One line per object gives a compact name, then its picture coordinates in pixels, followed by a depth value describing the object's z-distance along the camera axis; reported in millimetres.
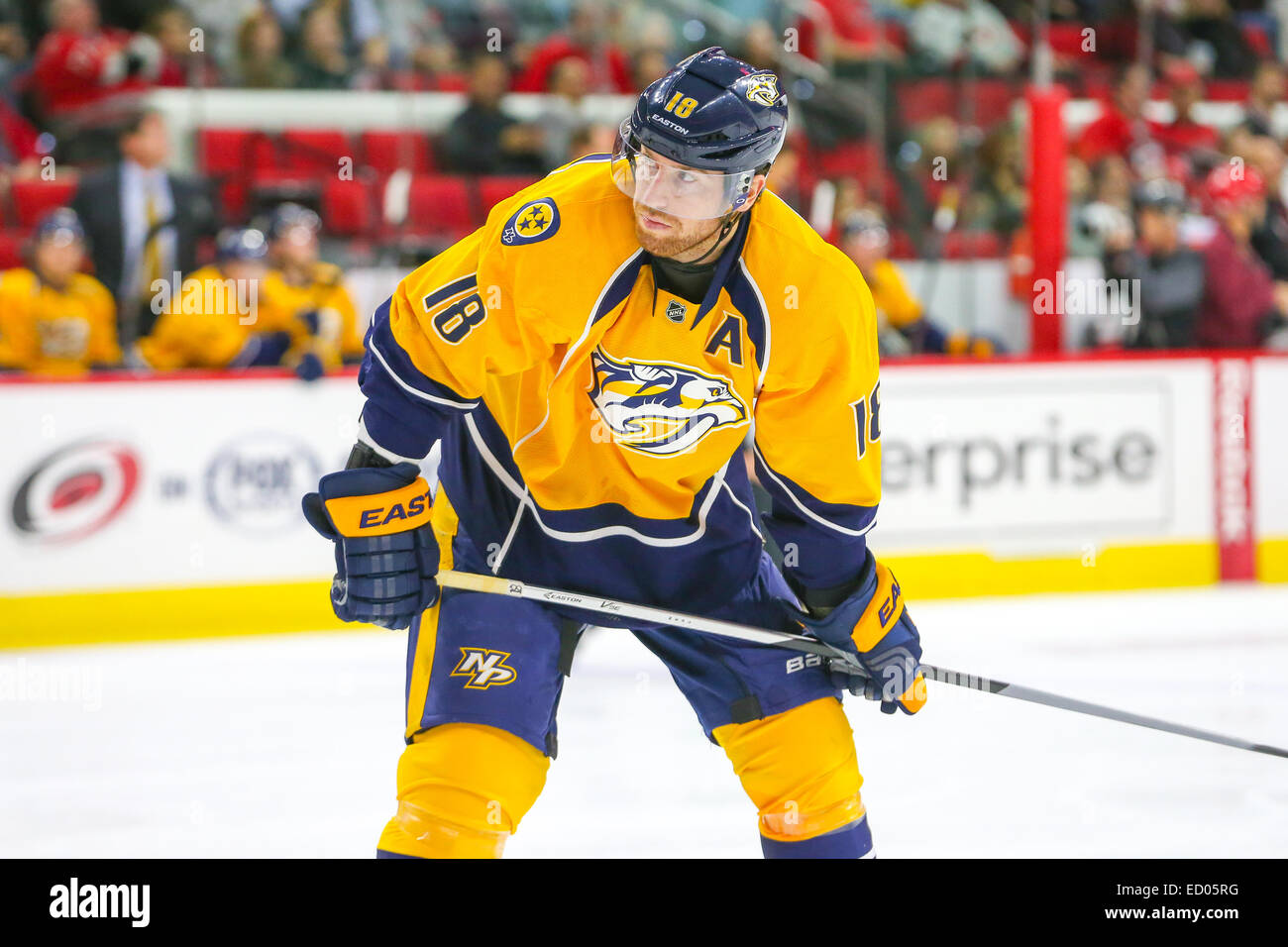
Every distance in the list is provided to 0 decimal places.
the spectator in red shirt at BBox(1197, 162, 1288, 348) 13945
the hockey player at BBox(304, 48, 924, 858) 4445
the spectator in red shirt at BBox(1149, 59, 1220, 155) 16719
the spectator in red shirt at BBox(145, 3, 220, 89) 13609
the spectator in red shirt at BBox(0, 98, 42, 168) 13547
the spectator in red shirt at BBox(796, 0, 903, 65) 15219
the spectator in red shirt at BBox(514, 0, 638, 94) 14398
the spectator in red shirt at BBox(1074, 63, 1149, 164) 16359
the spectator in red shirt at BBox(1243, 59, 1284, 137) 16806
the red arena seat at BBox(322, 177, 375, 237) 13336
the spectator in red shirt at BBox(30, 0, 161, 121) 13727
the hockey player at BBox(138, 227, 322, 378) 11891
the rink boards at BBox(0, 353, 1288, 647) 11070
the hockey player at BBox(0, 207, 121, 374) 11727
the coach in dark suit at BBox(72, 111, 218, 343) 12195
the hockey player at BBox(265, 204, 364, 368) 12305
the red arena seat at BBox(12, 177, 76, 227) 13289
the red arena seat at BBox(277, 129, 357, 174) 13922
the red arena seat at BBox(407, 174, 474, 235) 13367
